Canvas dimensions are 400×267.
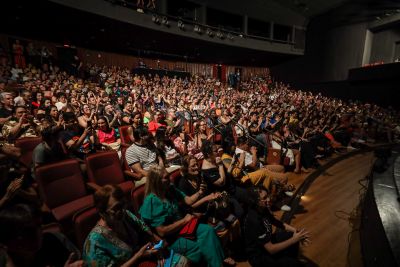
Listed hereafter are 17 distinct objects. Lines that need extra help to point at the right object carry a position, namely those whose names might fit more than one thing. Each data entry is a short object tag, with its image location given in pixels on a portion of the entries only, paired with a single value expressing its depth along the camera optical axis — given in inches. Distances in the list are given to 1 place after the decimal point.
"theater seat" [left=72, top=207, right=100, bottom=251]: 53.8
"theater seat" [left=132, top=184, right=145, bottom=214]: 69.6
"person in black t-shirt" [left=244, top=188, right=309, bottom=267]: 65.2
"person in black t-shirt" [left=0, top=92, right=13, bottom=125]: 127.2
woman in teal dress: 62.7
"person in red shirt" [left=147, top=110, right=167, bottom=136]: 174.3
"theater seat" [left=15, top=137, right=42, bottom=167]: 103.4
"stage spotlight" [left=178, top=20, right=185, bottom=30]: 368.2
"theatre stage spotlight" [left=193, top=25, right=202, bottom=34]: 390.8
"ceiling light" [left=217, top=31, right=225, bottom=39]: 428.1
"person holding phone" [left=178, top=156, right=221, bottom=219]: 76.6
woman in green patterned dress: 46.6
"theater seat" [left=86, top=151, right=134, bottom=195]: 90.8
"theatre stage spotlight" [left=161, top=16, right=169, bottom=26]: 344.2
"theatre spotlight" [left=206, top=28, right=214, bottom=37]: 413.6
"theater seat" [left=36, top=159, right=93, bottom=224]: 74.9
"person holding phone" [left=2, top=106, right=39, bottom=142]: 110.6
